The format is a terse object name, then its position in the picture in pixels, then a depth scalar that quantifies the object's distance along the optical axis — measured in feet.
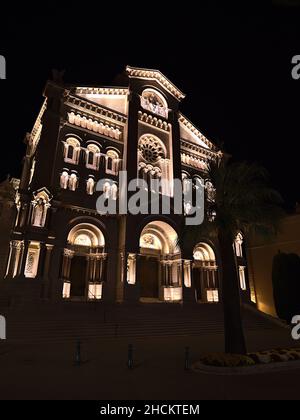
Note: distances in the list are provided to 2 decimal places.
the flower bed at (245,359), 29.84
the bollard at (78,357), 31.19
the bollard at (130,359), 29.66
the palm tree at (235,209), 38.73
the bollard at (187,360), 29.62
